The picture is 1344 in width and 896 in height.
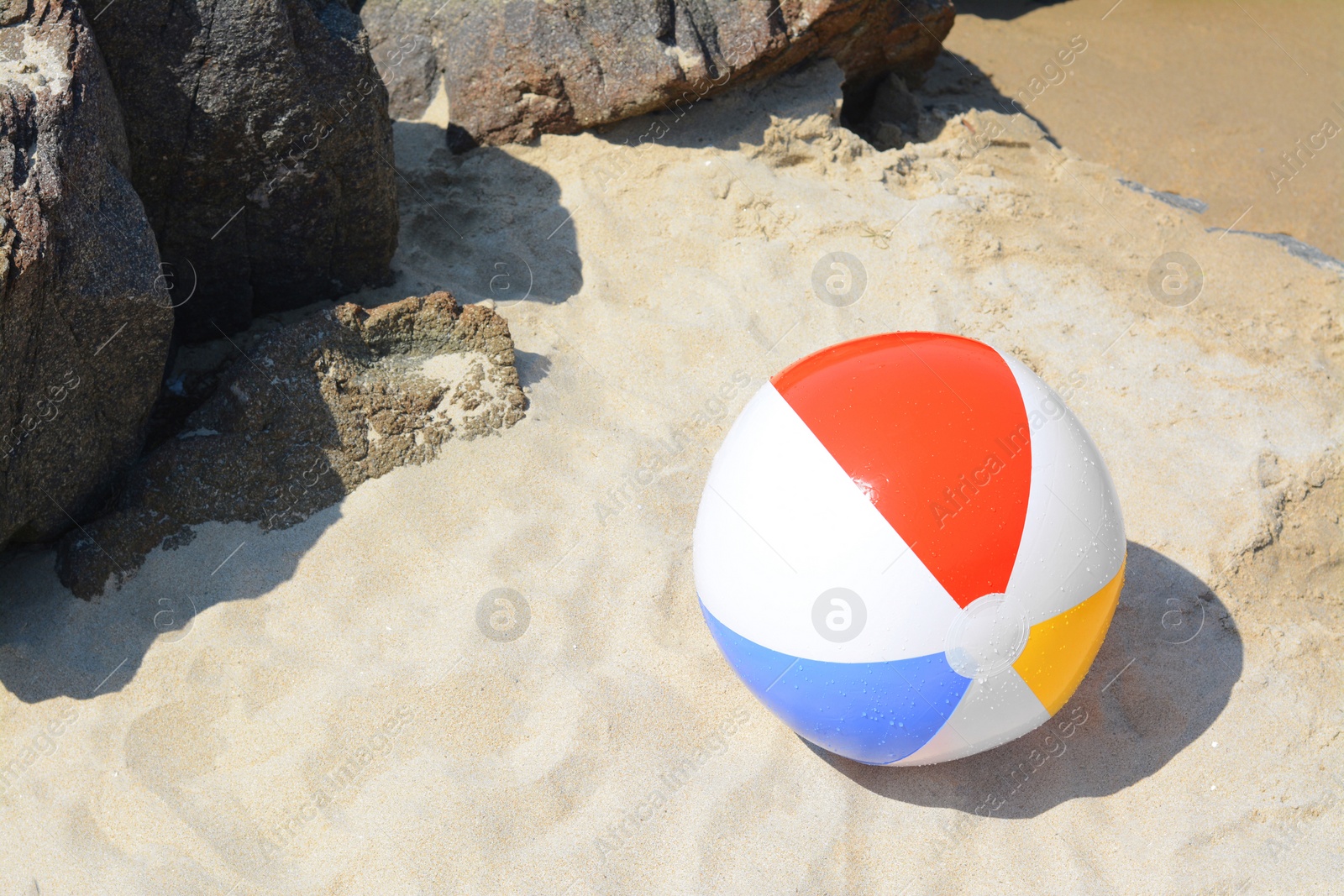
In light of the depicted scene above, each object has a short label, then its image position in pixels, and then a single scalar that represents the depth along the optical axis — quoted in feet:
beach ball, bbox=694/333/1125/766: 8.51
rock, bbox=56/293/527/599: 11.77
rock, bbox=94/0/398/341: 12.07
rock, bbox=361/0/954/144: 16.37
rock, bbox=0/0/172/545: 9.78
